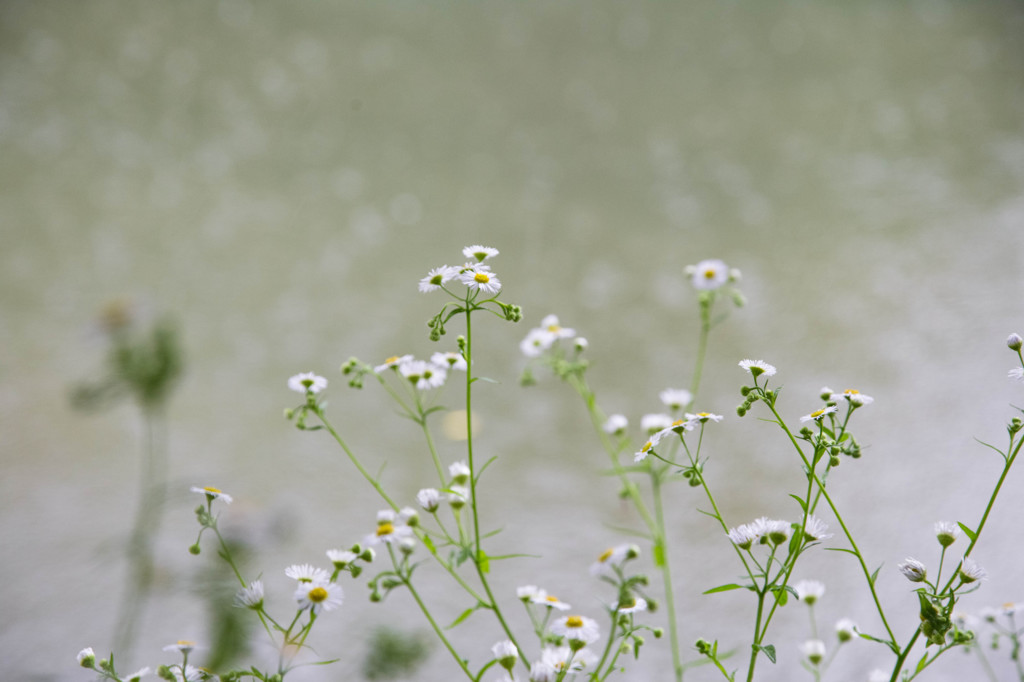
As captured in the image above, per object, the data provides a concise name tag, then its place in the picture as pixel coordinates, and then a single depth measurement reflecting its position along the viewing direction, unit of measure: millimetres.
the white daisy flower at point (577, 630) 1895
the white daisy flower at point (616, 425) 2010
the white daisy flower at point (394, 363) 1935
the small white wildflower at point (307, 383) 1940
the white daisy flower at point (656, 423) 1993
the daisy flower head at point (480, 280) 1897
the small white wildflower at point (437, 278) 1904
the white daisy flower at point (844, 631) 1944
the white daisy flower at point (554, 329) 1989
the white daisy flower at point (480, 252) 1911
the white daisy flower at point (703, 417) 1888
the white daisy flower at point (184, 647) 1884
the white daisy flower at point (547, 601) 1905
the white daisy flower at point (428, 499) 1906
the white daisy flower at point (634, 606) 1900
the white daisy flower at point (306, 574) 1887
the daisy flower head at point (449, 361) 1925
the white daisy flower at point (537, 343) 1990
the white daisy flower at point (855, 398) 1893
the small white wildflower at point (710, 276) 2002
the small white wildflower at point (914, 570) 1878
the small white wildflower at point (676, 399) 2018
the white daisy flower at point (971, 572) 1875
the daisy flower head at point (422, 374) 1932
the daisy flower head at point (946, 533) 1886
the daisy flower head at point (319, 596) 1879
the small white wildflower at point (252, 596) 1881
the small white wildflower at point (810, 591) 1963
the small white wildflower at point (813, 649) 1959
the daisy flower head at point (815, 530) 1882
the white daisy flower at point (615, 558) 1920
